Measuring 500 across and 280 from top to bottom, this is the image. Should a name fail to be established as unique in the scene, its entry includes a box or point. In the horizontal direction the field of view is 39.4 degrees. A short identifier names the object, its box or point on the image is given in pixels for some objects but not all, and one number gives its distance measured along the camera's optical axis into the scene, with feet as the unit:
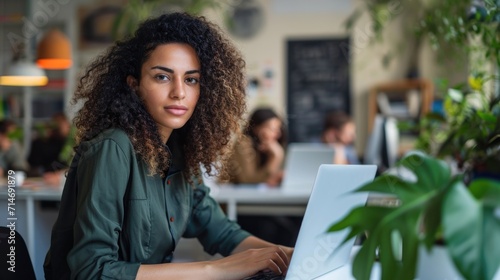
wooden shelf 23.93
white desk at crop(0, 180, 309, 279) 13.35
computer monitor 16.38
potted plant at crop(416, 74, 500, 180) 6.79
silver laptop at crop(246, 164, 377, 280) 4.36
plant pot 5.21
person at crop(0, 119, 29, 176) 19.80
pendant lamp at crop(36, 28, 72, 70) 18.38
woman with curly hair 4.69
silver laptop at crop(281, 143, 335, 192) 14.52
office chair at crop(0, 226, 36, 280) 5.16
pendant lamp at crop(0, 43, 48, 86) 18.72
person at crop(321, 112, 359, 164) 18.79
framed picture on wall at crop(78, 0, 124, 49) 27.20
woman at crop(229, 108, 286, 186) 16.47
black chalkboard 25.34
